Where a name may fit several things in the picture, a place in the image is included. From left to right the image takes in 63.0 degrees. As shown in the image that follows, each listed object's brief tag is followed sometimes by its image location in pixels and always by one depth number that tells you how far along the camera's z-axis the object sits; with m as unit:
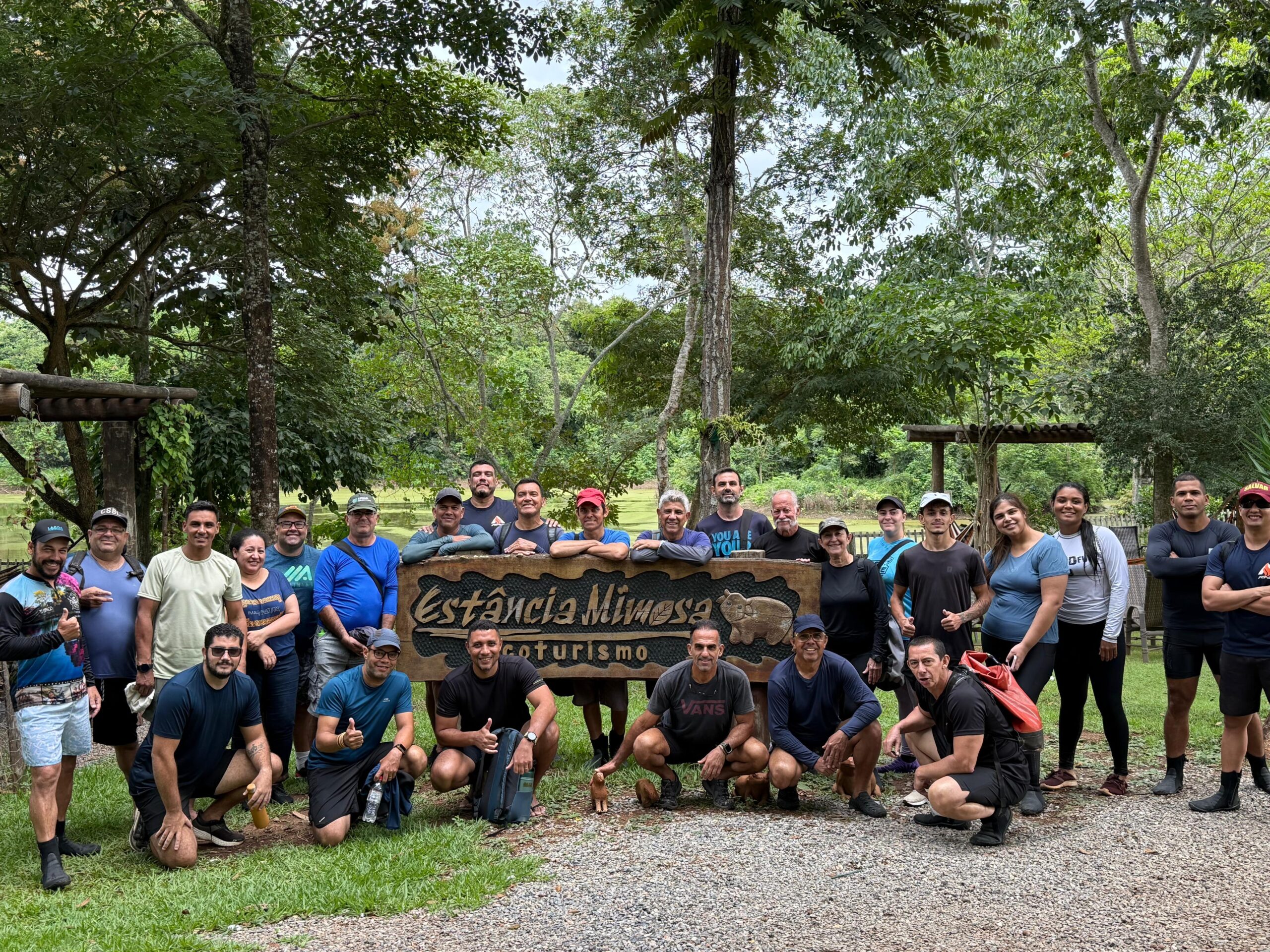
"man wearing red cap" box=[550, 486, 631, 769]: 6.20
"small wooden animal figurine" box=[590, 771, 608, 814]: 5.53
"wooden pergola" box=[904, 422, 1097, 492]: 16.02
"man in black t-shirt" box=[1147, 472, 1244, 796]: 5.58
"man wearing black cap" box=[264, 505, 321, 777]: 6.09
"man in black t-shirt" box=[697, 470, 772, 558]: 6.50
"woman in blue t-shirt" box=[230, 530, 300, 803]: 5.66
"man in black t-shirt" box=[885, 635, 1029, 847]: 4.86
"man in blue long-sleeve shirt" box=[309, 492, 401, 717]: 6.02
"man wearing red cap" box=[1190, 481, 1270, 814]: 5.20
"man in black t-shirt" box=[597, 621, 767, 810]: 5.50
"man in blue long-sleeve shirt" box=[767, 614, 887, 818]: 5.39
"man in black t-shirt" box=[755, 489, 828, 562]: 6.16
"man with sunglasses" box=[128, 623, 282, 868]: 4.88
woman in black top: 5.89
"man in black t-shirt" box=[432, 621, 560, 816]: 5.39
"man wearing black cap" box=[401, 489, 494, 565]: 6.19
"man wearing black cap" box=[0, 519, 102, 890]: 4.67
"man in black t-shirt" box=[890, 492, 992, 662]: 5.62
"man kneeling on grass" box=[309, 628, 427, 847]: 5.20
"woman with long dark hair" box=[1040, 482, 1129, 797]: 5.59
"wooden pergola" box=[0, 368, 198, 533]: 8.09
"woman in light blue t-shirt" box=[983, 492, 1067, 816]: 5.45
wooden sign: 6.18
